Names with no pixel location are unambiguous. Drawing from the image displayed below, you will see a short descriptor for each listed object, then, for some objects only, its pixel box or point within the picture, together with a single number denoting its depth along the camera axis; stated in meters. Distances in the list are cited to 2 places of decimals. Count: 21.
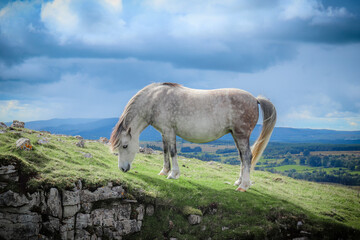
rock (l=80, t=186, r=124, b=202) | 10.89
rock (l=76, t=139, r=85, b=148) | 17.70
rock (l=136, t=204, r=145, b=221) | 11.34
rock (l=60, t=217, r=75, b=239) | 10.11
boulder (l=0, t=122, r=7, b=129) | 17.25
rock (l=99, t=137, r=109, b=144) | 25.72
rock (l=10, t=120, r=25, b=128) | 20.82
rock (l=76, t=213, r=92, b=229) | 10.50
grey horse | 13.40
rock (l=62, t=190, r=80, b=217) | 10.37
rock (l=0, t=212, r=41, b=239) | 9.63
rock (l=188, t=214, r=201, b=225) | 11.29
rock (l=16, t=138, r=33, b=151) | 12.14
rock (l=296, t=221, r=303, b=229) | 10.90
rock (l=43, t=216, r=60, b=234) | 9.99
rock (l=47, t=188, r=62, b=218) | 10.16
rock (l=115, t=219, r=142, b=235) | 10.96
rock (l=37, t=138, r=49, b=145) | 14.64
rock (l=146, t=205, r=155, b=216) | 11.67
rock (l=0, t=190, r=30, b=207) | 9.75
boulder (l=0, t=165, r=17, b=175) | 10.32
